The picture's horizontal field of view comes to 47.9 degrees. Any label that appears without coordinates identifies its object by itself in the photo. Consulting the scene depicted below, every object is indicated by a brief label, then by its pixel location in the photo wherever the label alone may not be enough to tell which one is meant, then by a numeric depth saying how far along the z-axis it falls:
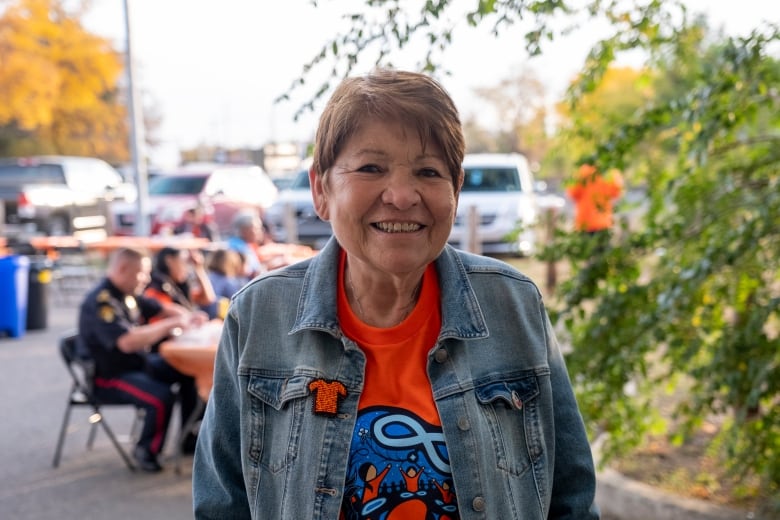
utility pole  13.75
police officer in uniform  6.02
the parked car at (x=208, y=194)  17.83
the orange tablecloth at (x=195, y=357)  5.47
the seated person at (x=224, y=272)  8.04
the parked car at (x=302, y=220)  16.25
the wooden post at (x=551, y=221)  4.18
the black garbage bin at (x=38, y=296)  11.24
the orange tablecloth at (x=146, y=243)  10.62
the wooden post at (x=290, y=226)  12.98
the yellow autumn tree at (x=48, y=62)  25.92
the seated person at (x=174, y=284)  7.21
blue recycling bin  10.51
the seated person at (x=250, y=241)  9.19
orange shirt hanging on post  3.88
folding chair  6.08
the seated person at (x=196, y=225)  13.37
